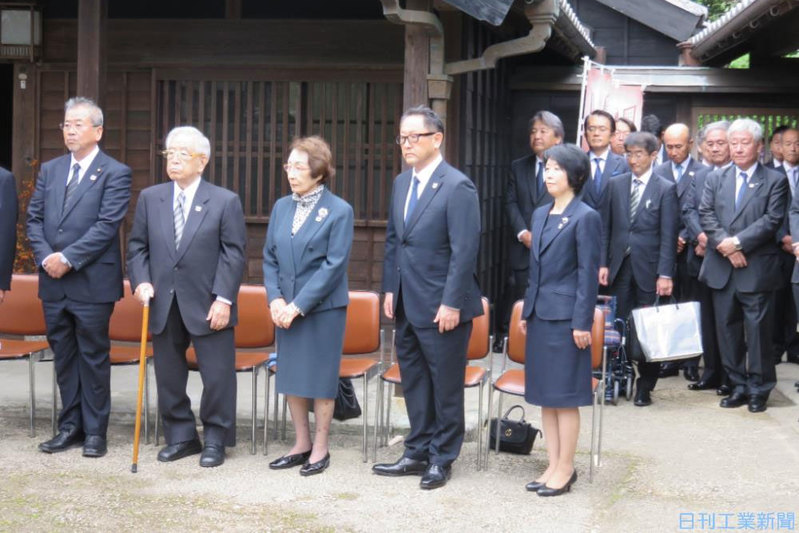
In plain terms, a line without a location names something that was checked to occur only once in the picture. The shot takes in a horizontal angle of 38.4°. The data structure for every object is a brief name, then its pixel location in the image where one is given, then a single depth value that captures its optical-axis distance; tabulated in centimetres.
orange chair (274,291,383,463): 693
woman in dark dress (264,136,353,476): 614
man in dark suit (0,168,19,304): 665
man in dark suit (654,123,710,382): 902
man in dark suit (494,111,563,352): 898
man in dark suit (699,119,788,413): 782
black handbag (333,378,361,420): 714
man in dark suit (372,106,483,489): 599
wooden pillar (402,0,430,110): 756
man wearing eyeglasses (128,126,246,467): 634
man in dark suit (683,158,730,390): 860
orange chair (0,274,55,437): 733
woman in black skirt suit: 582
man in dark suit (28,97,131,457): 650
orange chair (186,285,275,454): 708
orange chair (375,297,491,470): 658
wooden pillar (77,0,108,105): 751
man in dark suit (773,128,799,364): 812
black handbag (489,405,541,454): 670
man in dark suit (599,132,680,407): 824
